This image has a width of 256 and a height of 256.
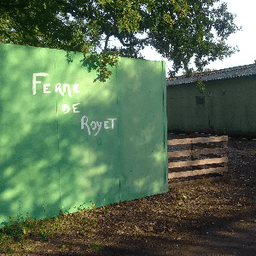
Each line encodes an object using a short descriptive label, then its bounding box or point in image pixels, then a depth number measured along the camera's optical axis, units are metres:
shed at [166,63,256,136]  18.33
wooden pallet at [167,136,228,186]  7.71
